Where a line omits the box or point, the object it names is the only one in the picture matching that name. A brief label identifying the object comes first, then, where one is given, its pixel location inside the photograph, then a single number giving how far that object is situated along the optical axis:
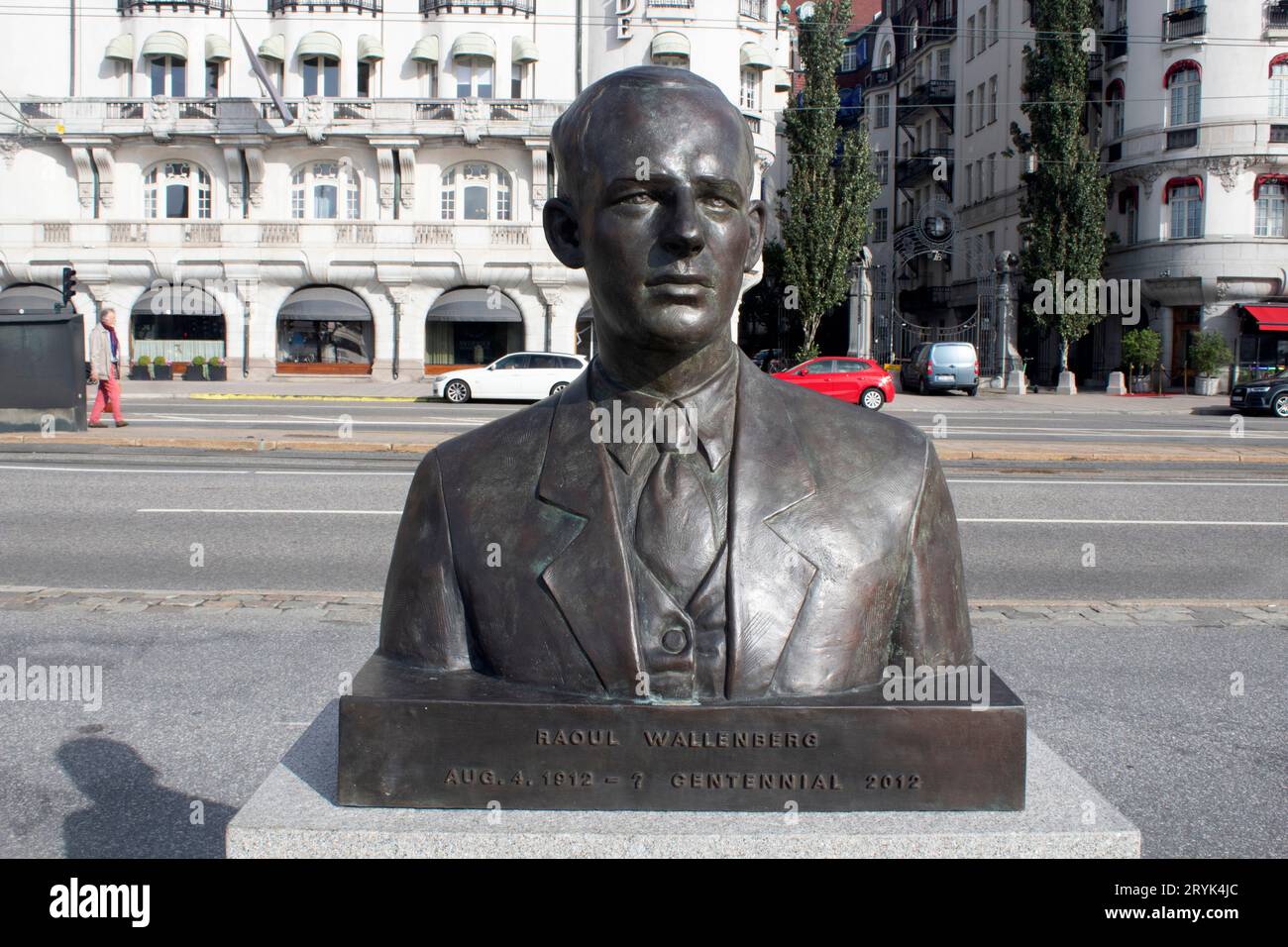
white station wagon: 28.77
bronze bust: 2.53
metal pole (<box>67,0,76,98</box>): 39.00
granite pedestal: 2.43
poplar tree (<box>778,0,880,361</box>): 39.91
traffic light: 23.25
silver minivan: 35.38
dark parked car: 28.97
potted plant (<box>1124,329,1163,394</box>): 36.97
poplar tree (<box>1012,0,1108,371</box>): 38.66
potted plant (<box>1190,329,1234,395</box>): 36.78
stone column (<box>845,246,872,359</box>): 37.56
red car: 29.27
